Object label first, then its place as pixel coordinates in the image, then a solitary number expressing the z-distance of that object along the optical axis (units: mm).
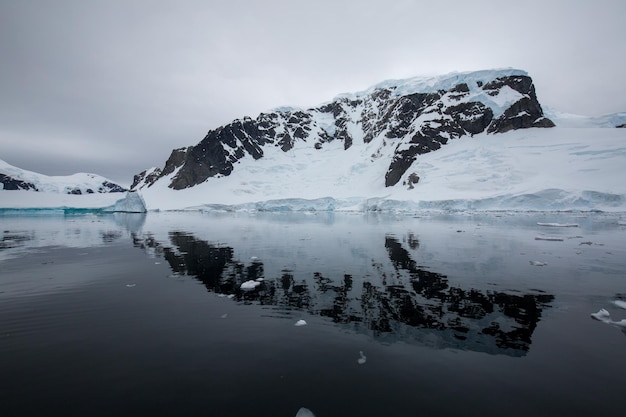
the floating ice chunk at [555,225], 28723
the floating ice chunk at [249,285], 9853
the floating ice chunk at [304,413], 3873
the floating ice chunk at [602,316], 6905
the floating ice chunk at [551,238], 19602
